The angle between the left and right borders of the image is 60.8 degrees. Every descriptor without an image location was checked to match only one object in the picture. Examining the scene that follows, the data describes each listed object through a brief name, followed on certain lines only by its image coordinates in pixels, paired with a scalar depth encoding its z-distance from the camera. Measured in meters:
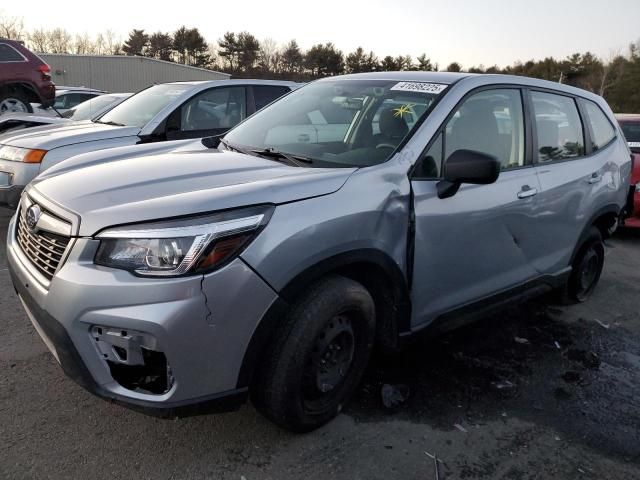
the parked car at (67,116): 6.79
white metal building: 32.19
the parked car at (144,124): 5.05
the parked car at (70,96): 13.54
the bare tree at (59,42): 54.88
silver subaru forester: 2.07
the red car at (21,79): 10.34
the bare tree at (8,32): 45.46
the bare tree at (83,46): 57.00
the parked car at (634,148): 6.79
